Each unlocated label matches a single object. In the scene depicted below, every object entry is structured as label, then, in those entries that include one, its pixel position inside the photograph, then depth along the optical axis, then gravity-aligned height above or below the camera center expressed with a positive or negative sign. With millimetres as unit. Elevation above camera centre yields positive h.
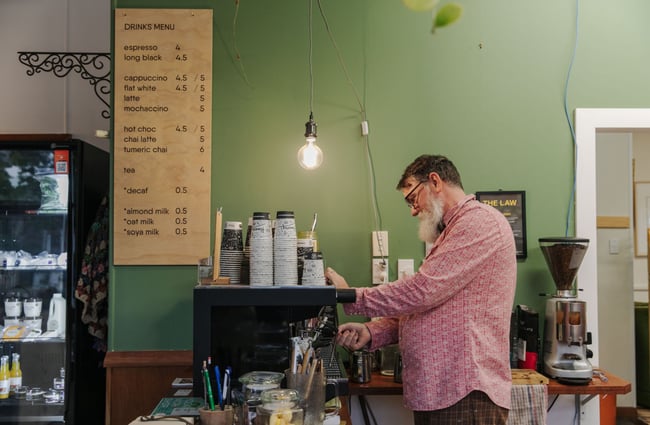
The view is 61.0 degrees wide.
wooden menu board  2775 +465
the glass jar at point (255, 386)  1649 -486
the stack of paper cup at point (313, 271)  1857 -148
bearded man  2055 -345
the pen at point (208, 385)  1613 -476
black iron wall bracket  3529 +1055
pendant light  2539 +358
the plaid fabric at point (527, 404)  2426 -778
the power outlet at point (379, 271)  2820 -223
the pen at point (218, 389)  1638 -490
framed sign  2883 +115
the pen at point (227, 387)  1702 -499
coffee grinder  2587 -448
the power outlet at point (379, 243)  2832 -80
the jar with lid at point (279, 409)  1510 -507
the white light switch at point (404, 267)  2854 -204
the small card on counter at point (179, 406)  1821 -621
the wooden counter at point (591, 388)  2510 -733
